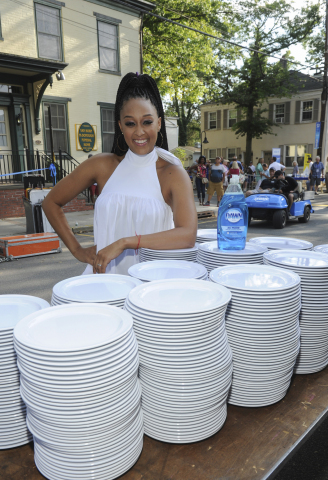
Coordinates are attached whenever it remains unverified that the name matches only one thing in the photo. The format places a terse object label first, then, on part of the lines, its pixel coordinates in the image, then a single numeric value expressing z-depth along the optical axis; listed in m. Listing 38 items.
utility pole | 23.44
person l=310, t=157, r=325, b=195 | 23.50
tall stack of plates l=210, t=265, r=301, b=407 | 1.30
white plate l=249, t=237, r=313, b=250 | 2.22
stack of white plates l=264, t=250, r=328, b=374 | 1.56
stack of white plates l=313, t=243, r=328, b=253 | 2.22
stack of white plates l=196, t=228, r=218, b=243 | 2.56
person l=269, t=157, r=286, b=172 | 16.95
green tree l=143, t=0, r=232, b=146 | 21.66
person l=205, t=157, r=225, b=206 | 16.30
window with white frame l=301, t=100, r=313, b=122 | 33.91
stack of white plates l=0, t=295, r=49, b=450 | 1.10
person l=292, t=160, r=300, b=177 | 24.83
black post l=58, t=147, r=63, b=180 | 15.23
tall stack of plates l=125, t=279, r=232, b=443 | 1.09
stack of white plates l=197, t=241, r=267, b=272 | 1.87
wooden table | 1.05
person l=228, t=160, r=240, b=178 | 16.98
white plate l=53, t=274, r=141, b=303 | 1.40
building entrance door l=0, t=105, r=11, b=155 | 15.07
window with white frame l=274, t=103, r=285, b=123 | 35.39
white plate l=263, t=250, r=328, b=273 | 1.68
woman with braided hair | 2.02
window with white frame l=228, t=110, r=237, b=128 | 38.12
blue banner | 25.06
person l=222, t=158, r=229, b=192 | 18.72
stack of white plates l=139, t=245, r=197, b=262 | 2.03
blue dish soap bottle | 2.02
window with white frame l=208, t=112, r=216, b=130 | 39.97
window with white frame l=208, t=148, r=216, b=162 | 40.57
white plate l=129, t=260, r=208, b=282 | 1.68
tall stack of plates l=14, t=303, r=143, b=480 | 0.91
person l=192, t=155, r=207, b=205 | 17.16
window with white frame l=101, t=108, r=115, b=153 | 18.04
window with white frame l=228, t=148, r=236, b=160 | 38.79
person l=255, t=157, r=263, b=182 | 22.21
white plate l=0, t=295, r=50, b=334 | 1.23
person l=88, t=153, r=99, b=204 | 16.32
